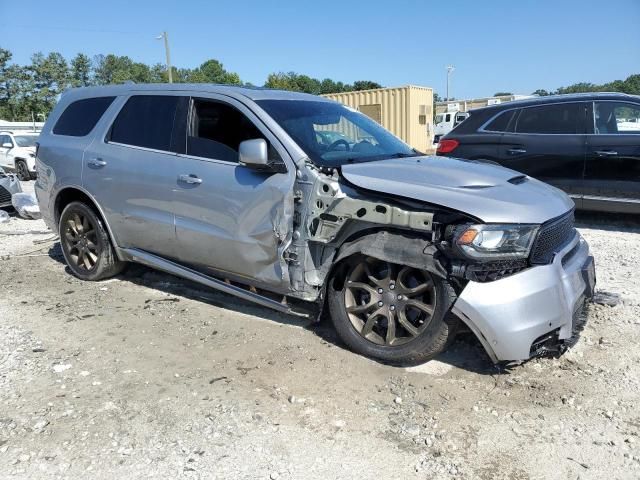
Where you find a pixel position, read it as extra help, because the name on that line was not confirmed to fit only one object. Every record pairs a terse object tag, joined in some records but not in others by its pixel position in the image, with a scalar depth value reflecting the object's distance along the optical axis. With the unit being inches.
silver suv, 121.4
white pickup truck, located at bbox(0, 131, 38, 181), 669.3
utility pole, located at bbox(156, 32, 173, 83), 1477.9
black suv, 270.4
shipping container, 806.5
